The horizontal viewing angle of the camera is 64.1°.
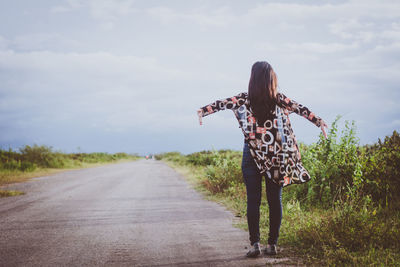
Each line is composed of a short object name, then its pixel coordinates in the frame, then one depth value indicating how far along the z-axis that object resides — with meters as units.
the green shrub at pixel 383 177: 6.02
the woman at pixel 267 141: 3.68
